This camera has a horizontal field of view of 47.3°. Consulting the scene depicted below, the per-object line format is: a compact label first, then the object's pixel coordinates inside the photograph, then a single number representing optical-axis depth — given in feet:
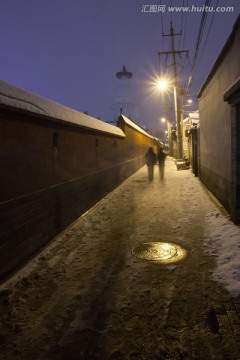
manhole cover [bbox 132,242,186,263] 18.04
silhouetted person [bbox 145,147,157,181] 56.55
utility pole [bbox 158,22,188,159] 82.56
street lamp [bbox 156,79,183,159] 82.33
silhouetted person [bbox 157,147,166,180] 59.93
